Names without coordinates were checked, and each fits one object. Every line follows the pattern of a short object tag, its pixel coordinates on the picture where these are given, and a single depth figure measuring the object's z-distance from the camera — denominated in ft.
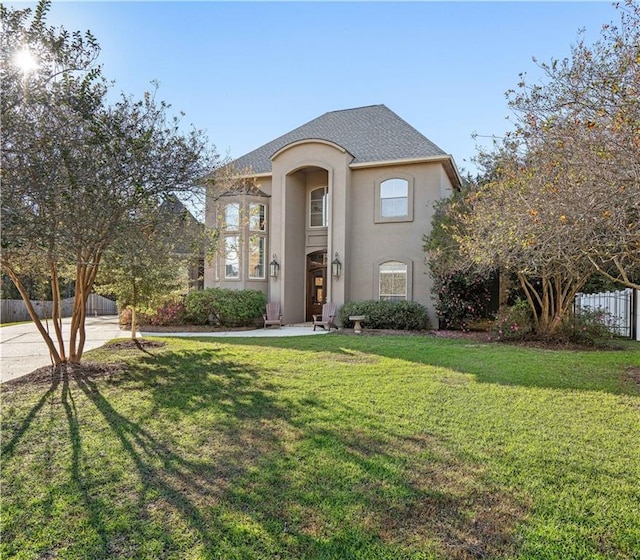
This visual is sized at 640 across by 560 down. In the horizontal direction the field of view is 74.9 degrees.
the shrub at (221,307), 55.52
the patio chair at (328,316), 55.52
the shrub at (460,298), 51.11
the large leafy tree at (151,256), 24.11
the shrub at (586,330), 41.83
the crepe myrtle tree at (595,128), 16.20
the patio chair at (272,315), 57.47
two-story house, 56.54
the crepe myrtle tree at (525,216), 18.93
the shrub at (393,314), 52.59
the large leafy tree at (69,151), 16.83
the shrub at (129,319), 57.21
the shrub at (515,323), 43.83
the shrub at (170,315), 56.03
